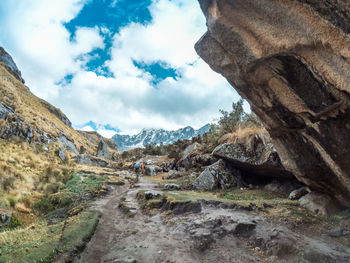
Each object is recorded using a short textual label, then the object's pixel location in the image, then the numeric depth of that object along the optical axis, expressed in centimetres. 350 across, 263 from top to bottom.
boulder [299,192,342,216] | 851
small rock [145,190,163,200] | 1389
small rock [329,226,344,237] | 675
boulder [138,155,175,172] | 3554
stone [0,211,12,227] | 1003
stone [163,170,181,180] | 2503
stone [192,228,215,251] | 728
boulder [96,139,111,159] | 8529
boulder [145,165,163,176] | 3398
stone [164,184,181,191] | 1744
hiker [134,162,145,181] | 2908
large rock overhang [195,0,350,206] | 496
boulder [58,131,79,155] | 7346
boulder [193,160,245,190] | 1572
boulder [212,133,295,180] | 1302
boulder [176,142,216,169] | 2300
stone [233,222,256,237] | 768
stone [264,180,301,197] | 1282
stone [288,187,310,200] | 1095
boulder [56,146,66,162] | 3402
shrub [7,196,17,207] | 1214
